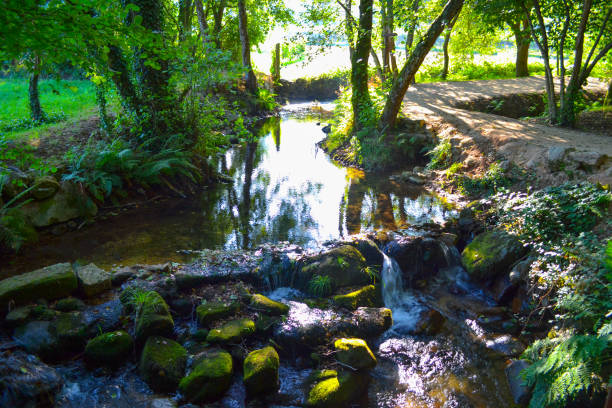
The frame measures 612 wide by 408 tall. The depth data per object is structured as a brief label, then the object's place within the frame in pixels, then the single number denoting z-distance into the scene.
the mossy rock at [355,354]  4.76
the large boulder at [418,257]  7.12
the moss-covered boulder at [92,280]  5.55
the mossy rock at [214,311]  5.25
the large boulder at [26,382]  3.64
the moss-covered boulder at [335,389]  4.31
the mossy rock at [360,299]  5.93
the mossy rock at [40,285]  4.97
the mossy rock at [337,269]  6.47
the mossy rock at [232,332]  4.88
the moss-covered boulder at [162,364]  4.29
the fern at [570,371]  3.59
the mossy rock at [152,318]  4.79
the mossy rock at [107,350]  4.51
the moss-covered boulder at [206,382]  4.22
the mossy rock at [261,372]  4.35
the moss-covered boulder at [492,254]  6.41
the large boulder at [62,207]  7.59
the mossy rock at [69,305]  5.12
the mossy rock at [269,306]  5.50
